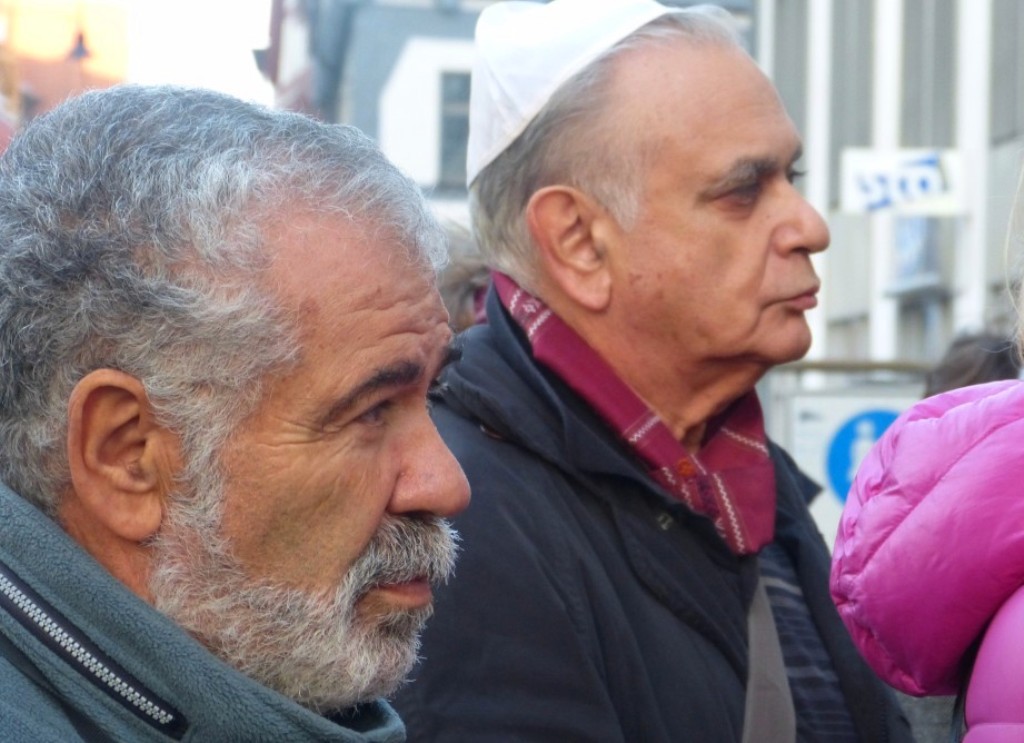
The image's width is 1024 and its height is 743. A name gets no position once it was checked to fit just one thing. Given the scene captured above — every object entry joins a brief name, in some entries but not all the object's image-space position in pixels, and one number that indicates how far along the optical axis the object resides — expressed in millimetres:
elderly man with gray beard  2977
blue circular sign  12034
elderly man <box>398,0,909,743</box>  4218
